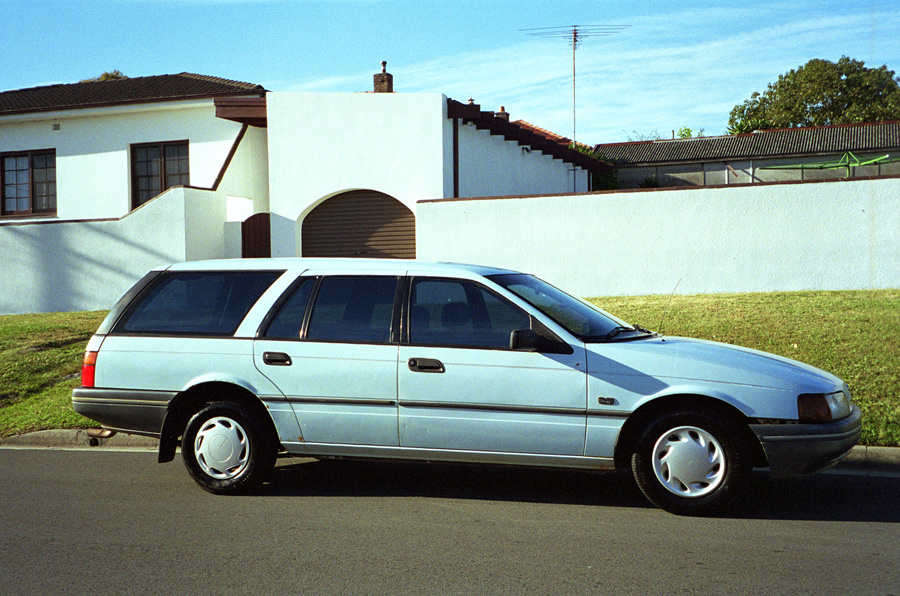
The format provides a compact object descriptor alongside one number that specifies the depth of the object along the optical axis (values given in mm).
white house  18125
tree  58344
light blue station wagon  5590
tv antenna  44875
